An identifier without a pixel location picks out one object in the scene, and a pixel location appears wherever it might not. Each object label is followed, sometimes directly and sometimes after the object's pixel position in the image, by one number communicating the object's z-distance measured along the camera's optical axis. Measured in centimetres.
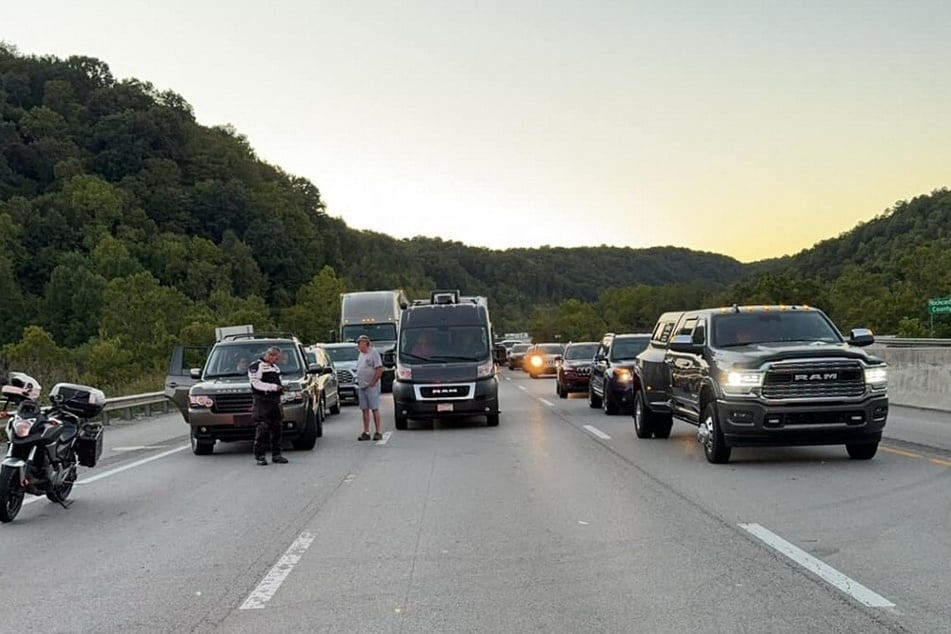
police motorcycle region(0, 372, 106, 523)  952
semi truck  3938
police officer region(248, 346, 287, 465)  1399
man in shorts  1747
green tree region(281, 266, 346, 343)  8494
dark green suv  1523
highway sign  5947
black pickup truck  1191
